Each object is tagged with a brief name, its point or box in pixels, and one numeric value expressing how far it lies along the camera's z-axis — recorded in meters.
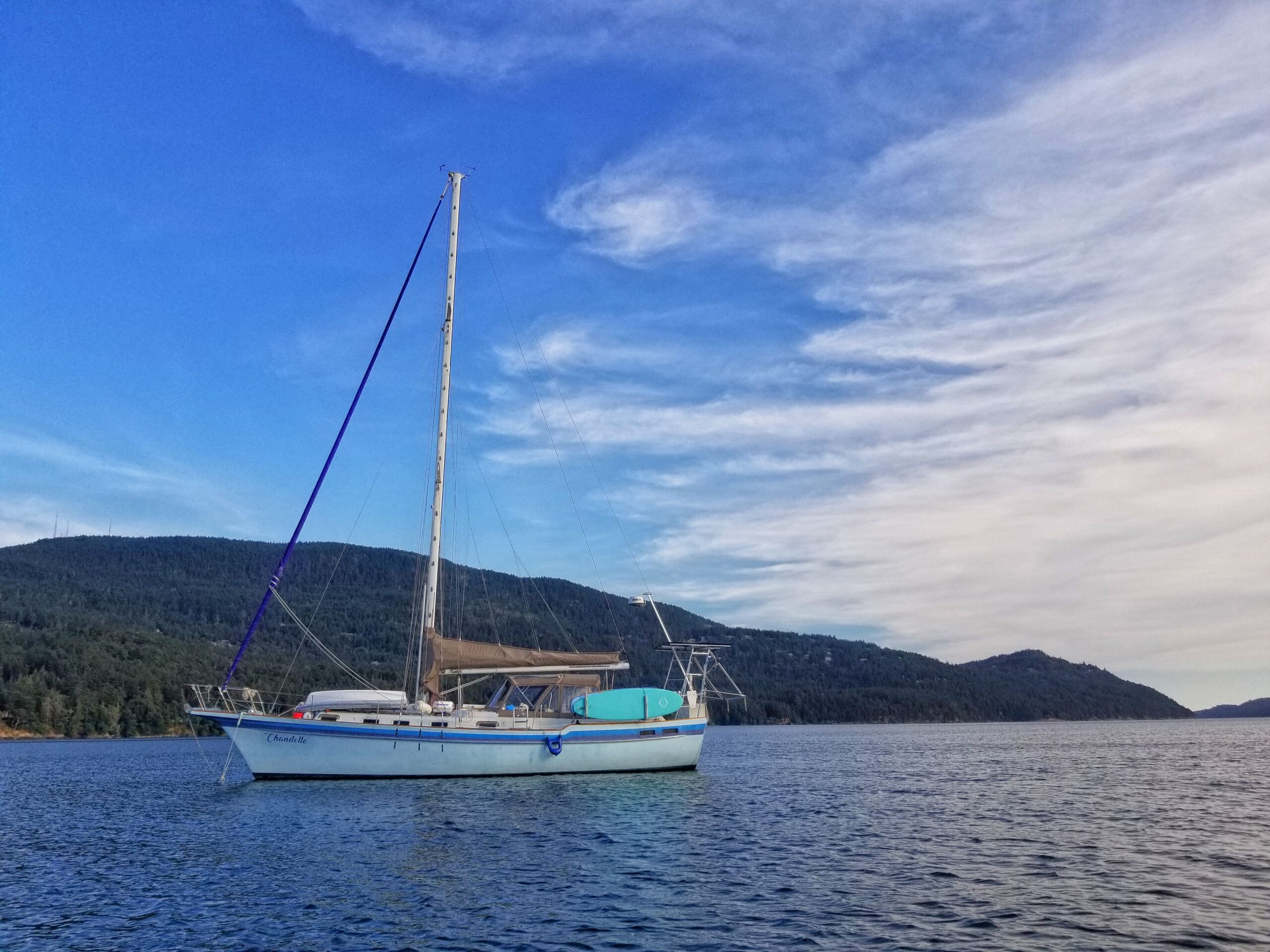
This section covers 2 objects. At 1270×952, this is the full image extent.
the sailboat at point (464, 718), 44.91
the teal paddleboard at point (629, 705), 49.59
